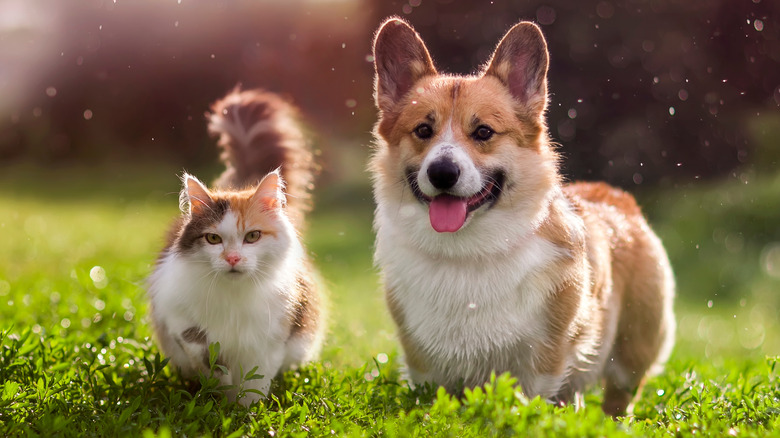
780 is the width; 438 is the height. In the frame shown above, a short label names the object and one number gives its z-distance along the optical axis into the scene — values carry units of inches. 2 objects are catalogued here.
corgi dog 130.6
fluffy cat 126.5
